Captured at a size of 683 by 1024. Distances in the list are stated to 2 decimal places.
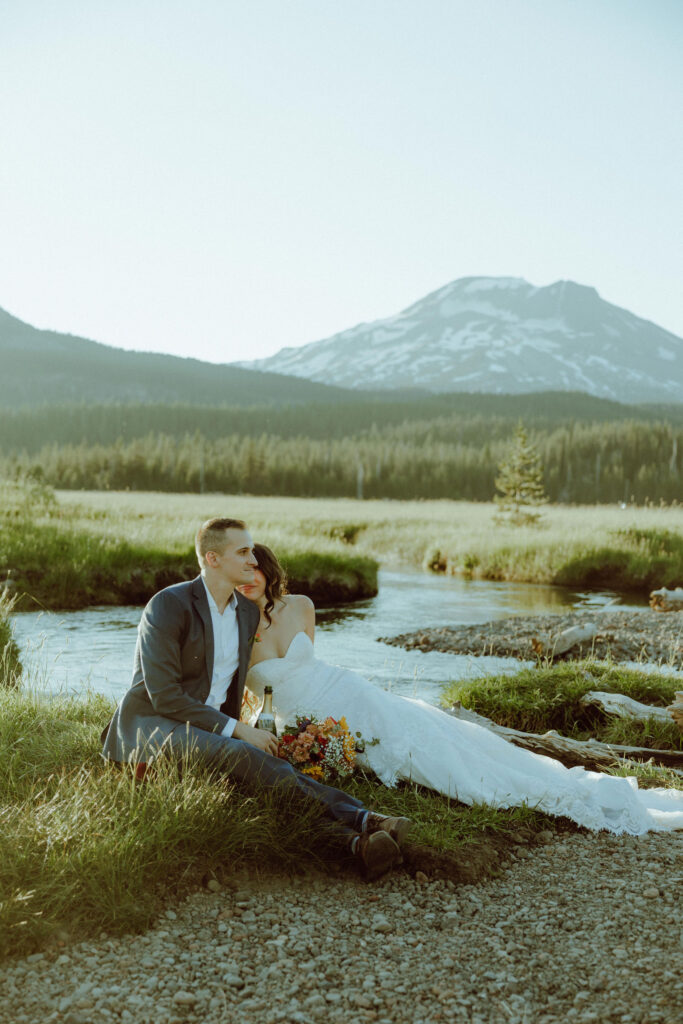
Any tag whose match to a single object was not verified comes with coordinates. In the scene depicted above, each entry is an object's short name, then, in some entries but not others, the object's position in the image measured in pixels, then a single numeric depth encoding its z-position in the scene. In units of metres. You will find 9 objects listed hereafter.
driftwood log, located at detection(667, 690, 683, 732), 9.45
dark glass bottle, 6.65
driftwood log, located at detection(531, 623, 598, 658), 15.20
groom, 5.70
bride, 6.56
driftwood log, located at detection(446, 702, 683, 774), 8.34
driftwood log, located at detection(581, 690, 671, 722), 9.84
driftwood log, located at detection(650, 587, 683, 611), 20.41
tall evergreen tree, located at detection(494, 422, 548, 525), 45.62
